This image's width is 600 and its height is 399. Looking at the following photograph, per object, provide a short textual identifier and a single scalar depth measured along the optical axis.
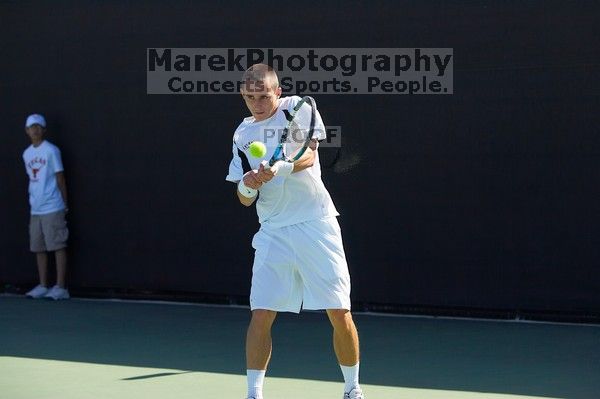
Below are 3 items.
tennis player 9.95
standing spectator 18.68
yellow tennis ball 9.76
